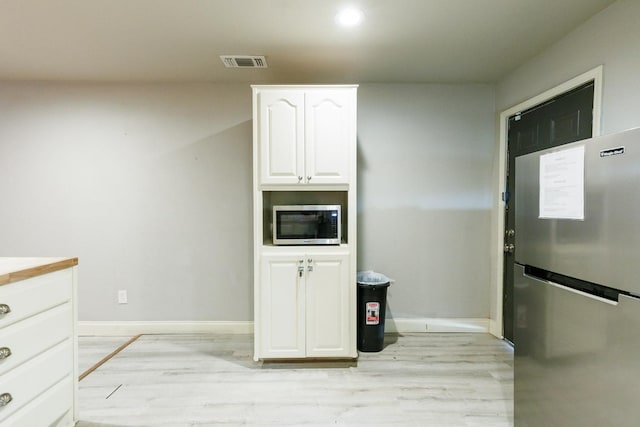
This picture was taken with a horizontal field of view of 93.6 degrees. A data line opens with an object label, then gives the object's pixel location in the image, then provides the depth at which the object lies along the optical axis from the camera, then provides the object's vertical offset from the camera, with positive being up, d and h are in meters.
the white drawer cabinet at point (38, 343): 1.33 -0.66
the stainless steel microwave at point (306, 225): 2.46 -0.12
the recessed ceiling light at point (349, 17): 1.84 +1.22
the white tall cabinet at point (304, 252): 2.31 -0.33
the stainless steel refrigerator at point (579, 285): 1.03 -0.30
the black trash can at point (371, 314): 2.55 -0.89
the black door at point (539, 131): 1.98 +0.61
